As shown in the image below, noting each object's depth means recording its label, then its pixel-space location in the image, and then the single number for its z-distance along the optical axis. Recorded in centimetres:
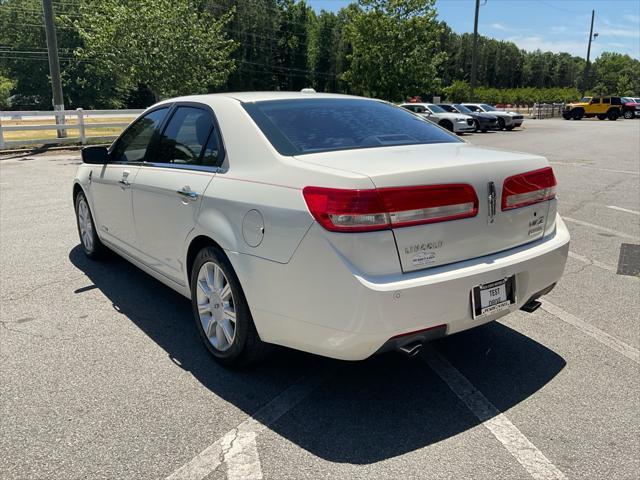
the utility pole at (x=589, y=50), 6383
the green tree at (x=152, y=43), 1905
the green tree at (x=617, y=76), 10044
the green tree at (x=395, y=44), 3478
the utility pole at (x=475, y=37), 3909
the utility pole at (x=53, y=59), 1814
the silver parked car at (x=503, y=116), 3073
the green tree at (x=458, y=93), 6900
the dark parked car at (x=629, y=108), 4706
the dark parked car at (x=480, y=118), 2934
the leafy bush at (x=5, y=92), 4875
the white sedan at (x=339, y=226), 262
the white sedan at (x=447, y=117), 2733
